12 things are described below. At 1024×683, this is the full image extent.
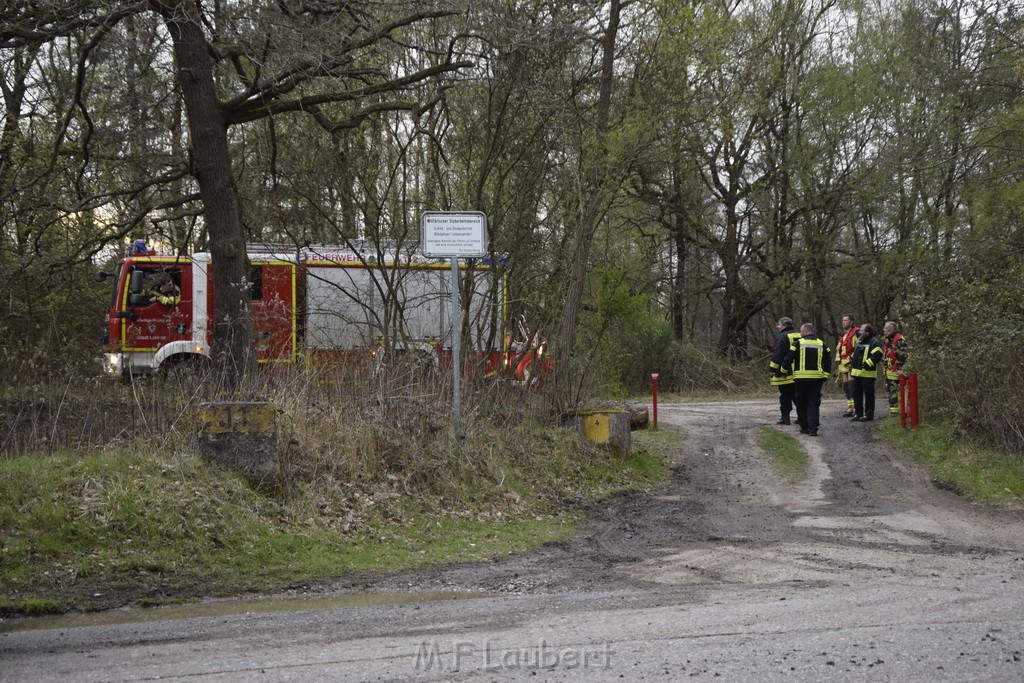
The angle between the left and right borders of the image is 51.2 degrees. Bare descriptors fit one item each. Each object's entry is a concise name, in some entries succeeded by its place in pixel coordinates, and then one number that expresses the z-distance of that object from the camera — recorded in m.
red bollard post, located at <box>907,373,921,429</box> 17.52
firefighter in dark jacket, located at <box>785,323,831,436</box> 17.91
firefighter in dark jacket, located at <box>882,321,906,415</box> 19.38
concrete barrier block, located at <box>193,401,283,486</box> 9.34
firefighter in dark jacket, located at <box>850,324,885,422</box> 19.25
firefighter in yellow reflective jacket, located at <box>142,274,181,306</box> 19.78
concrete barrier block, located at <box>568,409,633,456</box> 14.62
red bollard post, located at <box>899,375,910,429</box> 17.98
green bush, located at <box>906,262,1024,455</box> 14.98
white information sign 11.50
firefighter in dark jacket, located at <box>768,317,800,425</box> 18.36
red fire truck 14.76
